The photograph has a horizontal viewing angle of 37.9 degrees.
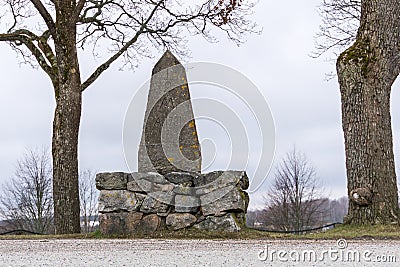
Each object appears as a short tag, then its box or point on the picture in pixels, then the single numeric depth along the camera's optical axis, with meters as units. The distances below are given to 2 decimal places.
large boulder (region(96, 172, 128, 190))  9.83
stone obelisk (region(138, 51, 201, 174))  10.38
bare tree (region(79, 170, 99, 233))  33.05
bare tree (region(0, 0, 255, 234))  12.06
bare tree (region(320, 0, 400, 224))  9.68
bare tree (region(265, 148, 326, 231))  28.11
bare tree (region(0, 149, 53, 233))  27.62
